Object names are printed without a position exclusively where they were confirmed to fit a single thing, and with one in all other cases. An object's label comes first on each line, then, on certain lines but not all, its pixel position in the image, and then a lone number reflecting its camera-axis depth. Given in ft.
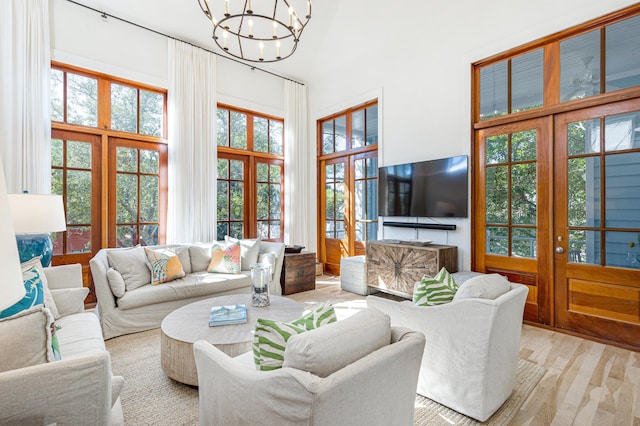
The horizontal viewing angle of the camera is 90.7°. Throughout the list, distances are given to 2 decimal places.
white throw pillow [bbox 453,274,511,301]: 6.16
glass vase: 9.12
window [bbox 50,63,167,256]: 12.84
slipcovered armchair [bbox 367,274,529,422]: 5.83
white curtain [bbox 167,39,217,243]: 15.14
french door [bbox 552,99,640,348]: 9.34
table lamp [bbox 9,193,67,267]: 7.90
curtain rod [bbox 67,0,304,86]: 13.05
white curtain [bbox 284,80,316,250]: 19.89
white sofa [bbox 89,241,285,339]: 10.24
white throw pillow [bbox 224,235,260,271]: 14.29
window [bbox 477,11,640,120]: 9.55
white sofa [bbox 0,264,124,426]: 3.08
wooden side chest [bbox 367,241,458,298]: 12.37
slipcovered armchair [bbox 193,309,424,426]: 3.30
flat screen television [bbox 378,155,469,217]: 12.92
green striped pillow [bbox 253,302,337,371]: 4.08
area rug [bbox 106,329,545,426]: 6.20
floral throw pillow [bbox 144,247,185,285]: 11.73
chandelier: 15.24
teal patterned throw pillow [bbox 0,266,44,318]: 5.68
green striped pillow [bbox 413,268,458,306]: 6.71
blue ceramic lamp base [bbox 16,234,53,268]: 8.69
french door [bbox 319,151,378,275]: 17.44
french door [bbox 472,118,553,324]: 11.03
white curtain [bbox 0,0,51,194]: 11.33
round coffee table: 6.84
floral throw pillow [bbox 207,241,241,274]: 13.42
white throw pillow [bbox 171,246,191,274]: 13.25
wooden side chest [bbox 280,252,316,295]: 15.25
